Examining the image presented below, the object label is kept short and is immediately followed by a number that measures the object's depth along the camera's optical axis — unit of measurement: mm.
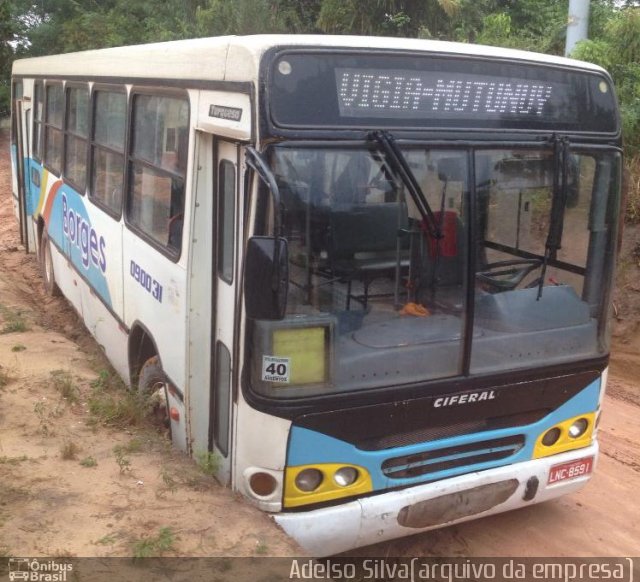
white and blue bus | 3297
